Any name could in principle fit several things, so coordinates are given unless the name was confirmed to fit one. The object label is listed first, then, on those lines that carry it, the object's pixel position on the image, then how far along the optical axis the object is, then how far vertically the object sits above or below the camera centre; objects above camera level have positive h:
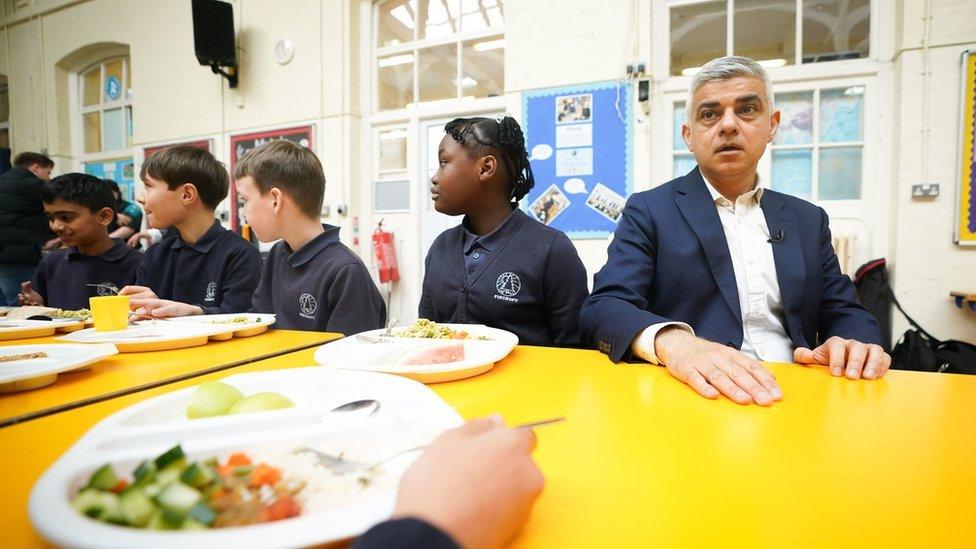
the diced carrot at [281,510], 0.35 -0.20
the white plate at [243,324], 1.31 -0.22
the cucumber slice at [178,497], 0.34 -0.18
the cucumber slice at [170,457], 0.40 -0.18
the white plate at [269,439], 0.30 -0.19
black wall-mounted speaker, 4.61 +2.17
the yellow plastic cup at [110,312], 1.24 -0.17
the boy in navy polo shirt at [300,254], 1.63 -0.02
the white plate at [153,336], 1.11 -0.22
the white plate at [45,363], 0.79 -0.21
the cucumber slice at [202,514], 0.33 -0.19
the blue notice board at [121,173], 5.96 +1.00
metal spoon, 0.60 -0.21
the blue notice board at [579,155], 3.60 +0.73
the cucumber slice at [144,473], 0.38 -0.18
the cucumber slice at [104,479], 0.38 -0.19
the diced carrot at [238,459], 0.44 -0.20
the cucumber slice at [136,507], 0.33 -0.18
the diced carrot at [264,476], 0.39 -0.19
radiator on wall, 3.16 -0.02
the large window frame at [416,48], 4.24 +1.91
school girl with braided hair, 1.59 -0.02
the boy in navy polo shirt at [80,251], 2.35 -0.01
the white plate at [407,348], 0.80 -0.21
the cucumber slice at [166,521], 0.32 -0.19
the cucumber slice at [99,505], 0.33 -0.19
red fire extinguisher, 4.44 -0.06
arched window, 5.99 +1.71
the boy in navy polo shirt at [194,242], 2.11 +0.03
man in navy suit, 1.28 -0.02
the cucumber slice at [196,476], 0.37 -0.18
